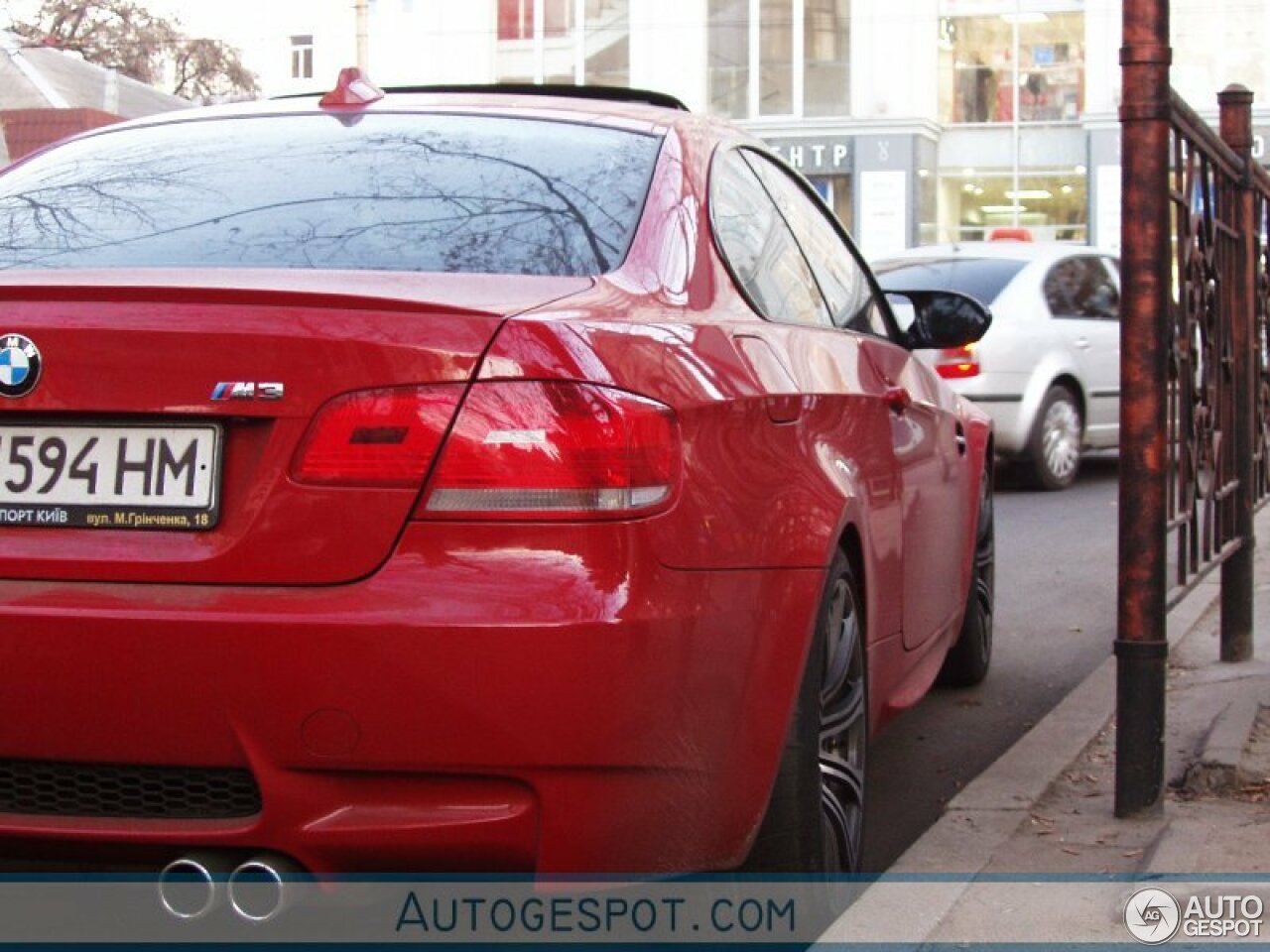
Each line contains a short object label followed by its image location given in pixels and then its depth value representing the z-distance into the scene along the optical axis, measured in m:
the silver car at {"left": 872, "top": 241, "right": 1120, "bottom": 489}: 12.28
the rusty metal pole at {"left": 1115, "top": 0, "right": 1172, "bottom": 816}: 4.40
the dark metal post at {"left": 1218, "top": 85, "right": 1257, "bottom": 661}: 5.79
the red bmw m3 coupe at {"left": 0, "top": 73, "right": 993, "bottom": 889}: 2.87
